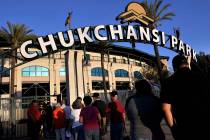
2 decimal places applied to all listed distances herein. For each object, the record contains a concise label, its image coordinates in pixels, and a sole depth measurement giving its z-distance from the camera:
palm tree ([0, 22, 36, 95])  20.88
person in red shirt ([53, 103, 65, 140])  5.77
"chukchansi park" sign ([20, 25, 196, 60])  8.40
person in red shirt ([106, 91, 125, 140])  4.57
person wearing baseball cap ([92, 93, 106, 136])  4.78
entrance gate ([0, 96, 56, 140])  9.10
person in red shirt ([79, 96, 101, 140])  4.25
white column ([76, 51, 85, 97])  9.50
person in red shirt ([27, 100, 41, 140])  6.80
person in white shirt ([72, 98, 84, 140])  4.92
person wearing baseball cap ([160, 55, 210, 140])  1.94
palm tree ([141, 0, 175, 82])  18.26
